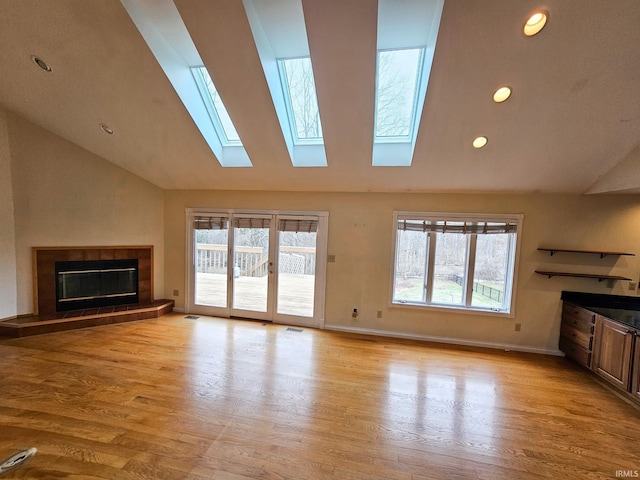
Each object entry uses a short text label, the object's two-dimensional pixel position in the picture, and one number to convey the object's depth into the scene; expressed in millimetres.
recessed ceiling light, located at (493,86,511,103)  2476
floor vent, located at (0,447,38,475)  1756
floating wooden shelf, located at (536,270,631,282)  3591
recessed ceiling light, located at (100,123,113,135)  3502
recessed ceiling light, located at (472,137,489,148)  3029
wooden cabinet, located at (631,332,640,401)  2657
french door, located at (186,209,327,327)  4543
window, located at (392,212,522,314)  3992
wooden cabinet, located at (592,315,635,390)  2783
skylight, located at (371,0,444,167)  2307
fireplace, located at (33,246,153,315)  4016
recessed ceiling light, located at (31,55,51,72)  2662
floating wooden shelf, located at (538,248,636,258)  3516
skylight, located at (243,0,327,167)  2362
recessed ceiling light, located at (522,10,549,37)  1956
